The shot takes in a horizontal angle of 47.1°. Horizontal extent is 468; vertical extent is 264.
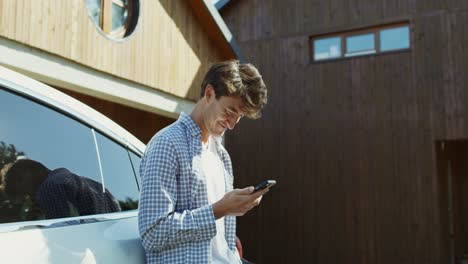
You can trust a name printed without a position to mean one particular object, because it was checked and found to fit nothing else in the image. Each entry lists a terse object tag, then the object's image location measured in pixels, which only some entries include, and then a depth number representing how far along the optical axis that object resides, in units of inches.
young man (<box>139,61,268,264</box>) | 73.9
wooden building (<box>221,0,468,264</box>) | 465.1
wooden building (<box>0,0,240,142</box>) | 245.1
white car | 61.0
